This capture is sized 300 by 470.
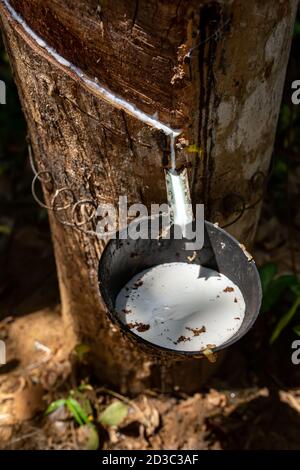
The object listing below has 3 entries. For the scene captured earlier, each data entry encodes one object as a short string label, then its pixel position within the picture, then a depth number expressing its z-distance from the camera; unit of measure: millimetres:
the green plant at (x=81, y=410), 1012
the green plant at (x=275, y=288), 1036
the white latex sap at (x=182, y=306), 763
